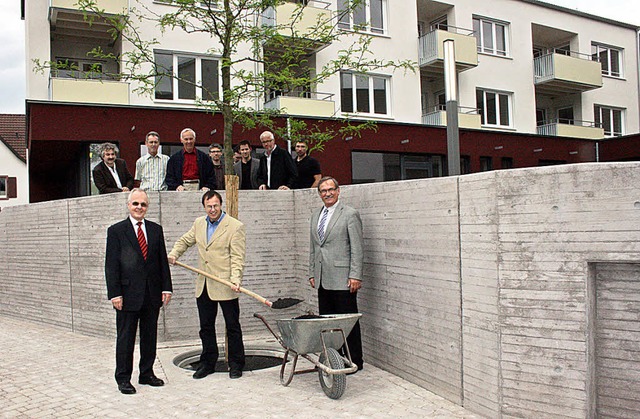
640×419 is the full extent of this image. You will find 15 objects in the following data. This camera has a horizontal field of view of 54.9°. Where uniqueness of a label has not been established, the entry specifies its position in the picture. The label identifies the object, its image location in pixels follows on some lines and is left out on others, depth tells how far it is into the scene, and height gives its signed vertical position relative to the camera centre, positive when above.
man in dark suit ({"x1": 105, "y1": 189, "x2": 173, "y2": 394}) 6.19 -0.55
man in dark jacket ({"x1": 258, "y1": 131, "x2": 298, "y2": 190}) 9.31 +0.85
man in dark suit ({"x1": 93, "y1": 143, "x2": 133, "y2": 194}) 8.94 +0.85
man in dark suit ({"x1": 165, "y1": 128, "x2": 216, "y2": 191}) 8.84 +0.84
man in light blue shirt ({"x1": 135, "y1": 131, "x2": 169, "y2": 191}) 9.08 +0.85
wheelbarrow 5.67 -1.12
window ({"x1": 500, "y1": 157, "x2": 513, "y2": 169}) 24.16 +2.28
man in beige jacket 6.63 -0.49
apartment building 16.38 +4.75
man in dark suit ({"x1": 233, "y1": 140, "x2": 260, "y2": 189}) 9.70 +0.89
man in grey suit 6.52 -0.35
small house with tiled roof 44.59 +4.50
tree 8.02 +2.31
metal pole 7.09 +1.33
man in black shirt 9.55 +0.86
